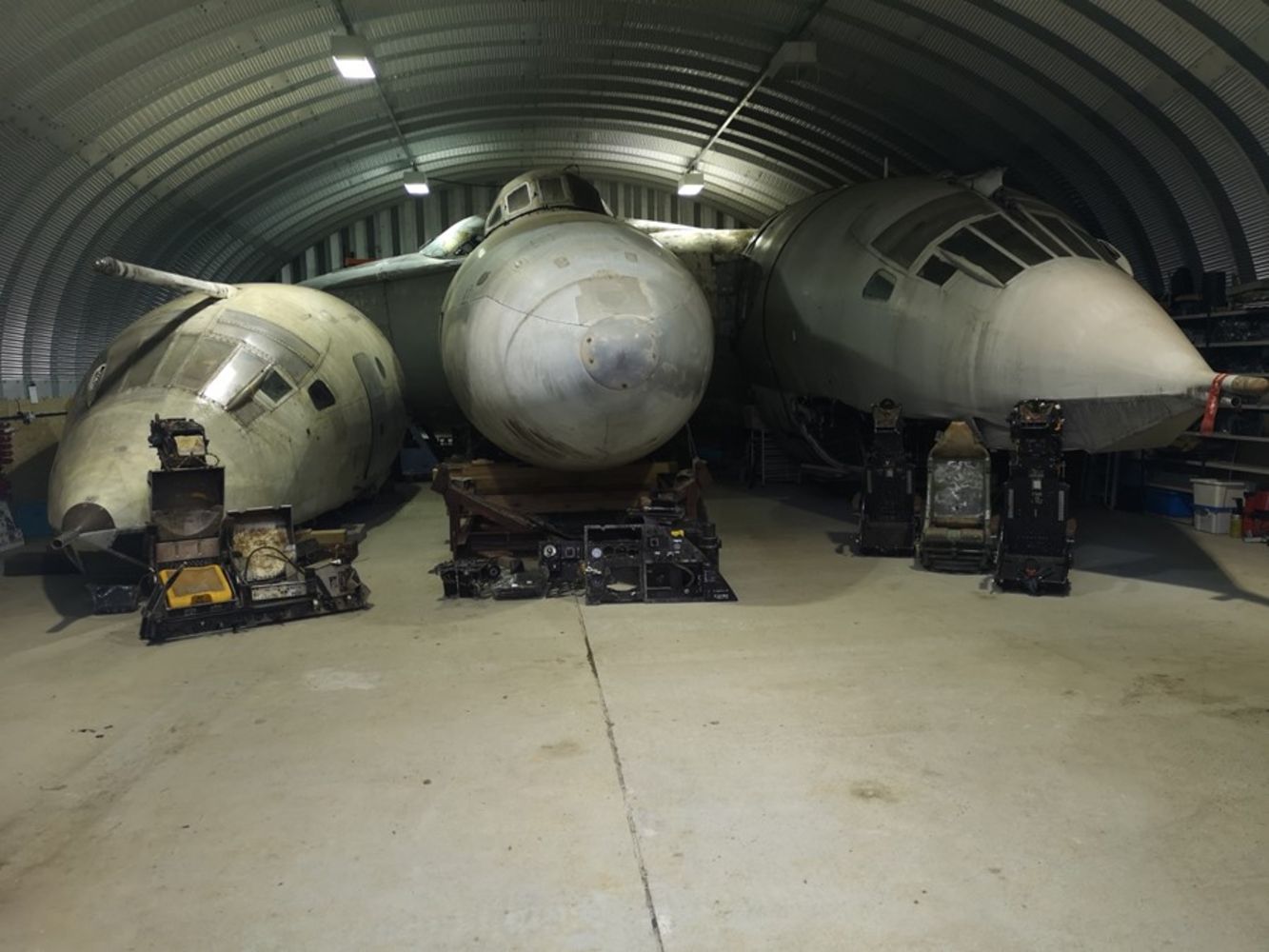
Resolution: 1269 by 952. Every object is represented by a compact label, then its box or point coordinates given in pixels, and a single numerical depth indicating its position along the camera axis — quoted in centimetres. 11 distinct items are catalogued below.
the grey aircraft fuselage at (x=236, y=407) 711
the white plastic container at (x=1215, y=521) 1012
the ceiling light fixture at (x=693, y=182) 1700
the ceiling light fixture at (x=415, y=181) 1598
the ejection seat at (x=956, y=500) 840
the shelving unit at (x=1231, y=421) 999
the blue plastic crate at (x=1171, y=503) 1092
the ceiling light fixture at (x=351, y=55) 1002
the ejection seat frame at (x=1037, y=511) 746
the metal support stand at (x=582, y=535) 750
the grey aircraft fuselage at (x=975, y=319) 707
